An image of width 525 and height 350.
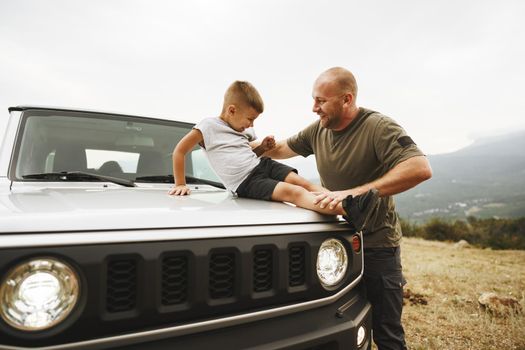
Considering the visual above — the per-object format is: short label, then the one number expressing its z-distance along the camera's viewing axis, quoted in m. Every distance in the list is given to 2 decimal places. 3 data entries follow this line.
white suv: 1.12
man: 2.34
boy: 2.31
